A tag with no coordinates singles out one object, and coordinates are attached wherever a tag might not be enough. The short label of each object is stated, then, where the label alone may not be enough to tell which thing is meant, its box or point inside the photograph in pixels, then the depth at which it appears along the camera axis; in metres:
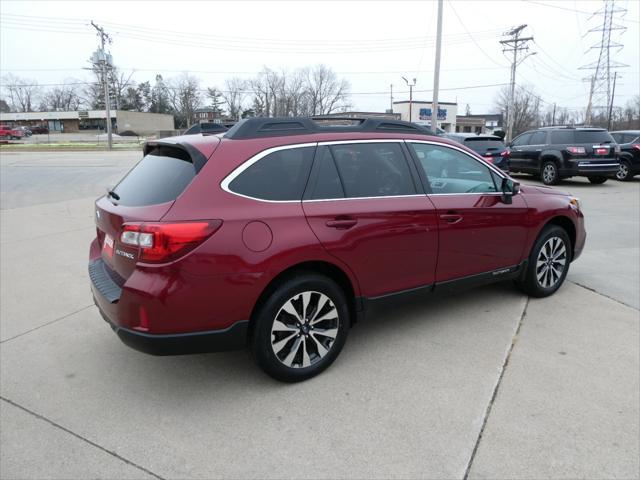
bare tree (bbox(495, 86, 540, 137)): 91.41
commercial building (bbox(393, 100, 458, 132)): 75.69
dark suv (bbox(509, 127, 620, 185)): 13.41
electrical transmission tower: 51.89
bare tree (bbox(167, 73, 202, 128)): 95.88
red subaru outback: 2.73
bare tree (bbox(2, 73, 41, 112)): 109.36
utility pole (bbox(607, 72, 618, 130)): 59.76
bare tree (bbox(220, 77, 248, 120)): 89.88
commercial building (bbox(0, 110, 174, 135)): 82.84
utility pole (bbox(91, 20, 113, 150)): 43.04
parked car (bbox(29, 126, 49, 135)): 82.62
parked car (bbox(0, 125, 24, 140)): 61.00
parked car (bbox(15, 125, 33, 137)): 67.39
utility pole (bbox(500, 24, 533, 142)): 45.75
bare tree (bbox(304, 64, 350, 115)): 84.12
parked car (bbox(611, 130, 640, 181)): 15.30
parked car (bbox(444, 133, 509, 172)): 14.12
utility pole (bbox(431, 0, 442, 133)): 21.41
